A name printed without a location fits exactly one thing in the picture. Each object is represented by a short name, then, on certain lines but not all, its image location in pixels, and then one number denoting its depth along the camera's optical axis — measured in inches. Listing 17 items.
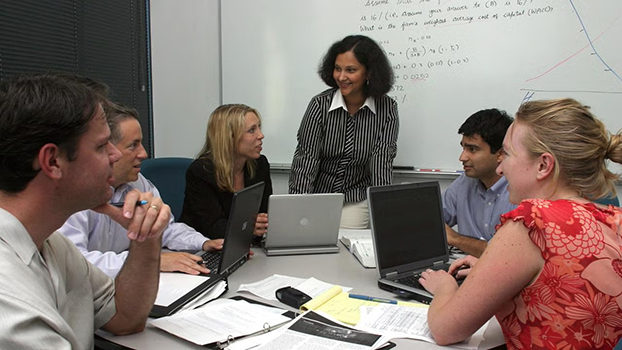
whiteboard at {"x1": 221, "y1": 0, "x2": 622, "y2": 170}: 110.8
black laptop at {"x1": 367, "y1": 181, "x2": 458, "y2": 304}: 66.7
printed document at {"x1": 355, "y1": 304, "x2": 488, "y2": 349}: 51.8
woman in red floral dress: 46.1
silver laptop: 79.4
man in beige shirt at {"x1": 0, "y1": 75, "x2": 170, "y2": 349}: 34.7
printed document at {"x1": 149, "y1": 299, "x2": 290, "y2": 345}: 50.5
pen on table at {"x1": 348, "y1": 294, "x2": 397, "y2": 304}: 60.7
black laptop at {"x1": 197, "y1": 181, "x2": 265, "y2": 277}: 67.3
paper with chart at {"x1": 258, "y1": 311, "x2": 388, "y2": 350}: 48.5
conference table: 50.7
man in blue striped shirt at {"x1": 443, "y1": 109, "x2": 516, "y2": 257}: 92.0
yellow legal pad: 56.0
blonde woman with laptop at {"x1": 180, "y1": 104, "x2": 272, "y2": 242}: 96.5
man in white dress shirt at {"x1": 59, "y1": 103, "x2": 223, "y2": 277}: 66.7
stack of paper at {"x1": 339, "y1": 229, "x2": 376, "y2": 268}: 76.6
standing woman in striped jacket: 114.3
